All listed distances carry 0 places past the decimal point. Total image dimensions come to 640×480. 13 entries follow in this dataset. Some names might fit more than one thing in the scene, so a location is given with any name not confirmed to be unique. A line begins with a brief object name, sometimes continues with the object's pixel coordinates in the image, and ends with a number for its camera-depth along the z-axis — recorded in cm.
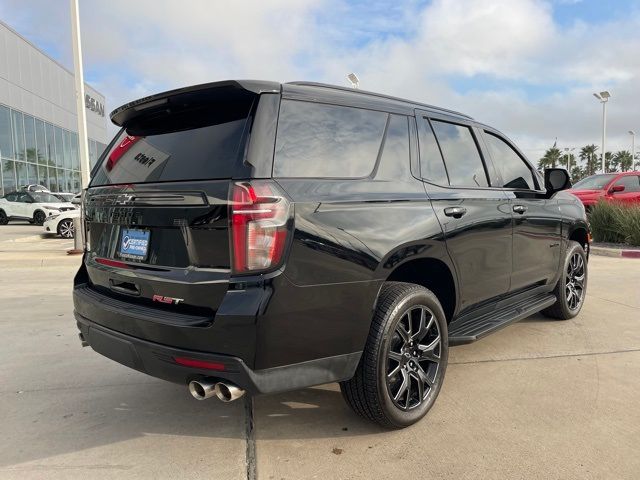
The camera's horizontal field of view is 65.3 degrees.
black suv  230
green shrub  1112
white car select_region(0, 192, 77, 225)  2059
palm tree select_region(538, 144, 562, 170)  8131
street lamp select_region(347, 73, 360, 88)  1437
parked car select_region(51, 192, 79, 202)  2218
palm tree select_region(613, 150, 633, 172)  7585
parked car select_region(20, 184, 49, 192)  2598
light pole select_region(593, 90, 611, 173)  2752
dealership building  2841
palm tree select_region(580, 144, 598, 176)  7881
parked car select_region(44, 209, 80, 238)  1457
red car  1336
